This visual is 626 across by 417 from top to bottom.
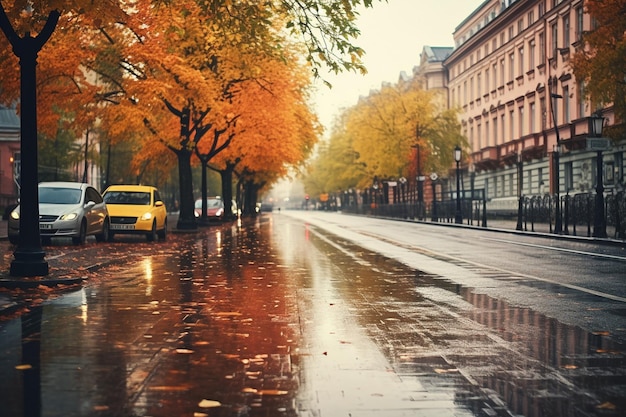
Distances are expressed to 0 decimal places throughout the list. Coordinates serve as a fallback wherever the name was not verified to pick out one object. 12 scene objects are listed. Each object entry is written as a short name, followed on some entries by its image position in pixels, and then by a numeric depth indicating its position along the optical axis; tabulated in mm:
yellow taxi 29031
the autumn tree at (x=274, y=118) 40031
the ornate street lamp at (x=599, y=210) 29500
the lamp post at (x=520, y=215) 38369
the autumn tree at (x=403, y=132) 70875
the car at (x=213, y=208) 59250
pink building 48531
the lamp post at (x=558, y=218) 33662
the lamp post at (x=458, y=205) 50688
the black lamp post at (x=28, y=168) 14328
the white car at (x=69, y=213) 24844
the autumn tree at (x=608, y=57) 31859
